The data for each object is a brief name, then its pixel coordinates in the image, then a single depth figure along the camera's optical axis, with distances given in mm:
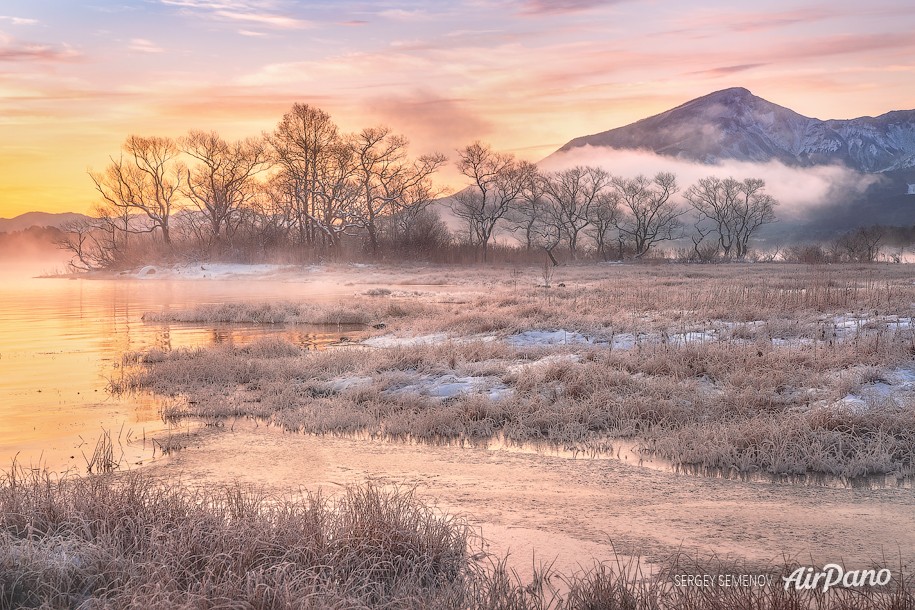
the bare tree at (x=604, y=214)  78375
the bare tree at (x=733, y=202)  92062
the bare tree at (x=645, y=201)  84000
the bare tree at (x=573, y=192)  78000
